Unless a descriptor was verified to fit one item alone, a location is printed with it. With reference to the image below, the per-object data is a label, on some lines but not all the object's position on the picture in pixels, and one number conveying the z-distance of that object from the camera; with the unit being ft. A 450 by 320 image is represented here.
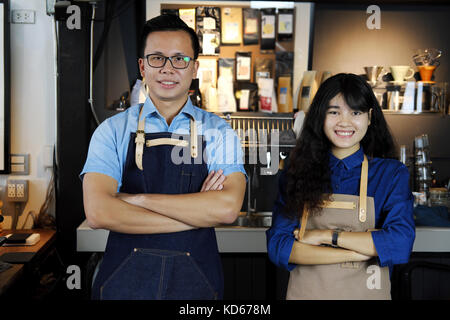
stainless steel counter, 8.01
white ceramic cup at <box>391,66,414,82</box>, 9.52
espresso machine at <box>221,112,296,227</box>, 9.25
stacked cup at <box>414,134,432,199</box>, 9.41
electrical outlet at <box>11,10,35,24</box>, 8.80
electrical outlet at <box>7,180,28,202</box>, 8.95
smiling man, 4.82
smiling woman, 5.07
